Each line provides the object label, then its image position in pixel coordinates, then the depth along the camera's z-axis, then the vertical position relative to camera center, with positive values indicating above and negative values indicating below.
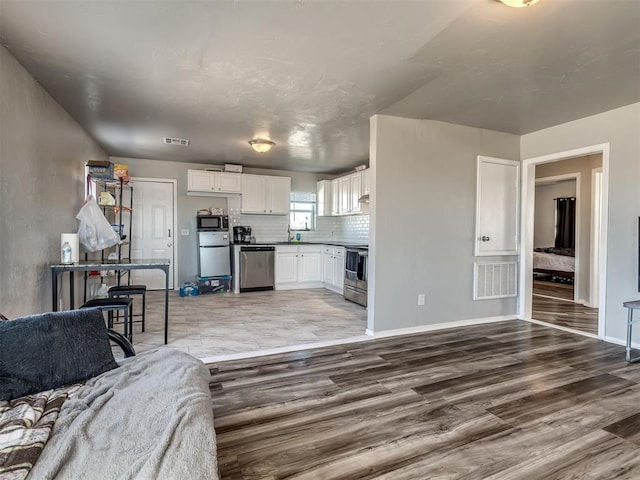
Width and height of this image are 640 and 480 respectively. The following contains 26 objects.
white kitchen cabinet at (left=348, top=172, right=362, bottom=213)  6.10 +0.75
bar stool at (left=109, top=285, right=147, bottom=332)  3.43 -0.61
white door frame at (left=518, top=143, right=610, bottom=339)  4.52 -0.05
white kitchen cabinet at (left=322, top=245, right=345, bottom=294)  6.13 -0.66
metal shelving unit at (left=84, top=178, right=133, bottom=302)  4.52 +0.31
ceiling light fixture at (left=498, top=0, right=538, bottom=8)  1.80 +1.21
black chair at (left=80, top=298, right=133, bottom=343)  2.94 -0.64
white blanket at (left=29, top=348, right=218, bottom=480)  0.99 -0.68
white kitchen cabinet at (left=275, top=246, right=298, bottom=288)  6.58 -0.65
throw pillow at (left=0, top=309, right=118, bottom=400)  1.46 -0.56
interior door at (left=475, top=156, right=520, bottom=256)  4.34 +0.36
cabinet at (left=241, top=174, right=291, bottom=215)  6.65 +0.73
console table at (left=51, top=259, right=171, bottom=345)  2.94 -0.33
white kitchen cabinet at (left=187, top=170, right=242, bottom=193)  6.27 +0.92
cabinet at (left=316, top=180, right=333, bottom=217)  7.20 +0.74
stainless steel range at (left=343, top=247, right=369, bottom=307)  5.12 -0.67
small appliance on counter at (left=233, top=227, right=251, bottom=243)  6.75 -0.08
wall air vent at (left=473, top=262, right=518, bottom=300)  4.34 -0.59
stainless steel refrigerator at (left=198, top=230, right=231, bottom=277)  6.24 -0.41
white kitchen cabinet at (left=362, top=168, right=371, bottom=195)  5.84 +0.87
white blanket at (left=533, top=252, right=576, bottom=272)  7.21 -0.59
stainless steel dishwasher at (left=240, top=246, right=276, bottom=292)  6.30 -0.68
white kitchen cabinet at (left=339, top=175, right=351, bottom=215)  6.48 +0.72
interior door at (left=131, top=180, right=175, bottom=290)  6.24 +0.08
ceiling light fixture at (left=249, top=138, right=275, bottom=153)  4.68 +1.18
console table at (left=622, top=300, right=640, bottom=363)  3.02 -0.75
